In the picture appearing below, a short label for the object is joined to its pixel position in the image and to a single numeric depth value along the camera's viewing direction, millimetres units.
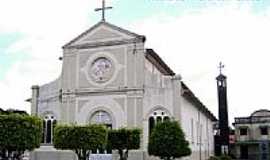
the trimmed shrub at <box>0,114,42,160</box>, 24062
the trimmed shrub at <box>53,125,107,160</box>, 25578
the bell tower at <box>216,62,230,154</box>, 52938
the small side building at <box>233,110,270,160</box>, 67938
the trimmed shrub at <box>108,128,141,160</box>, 29812
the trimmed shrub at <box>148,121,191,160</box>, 29172
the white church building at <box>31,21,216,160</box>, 33844
